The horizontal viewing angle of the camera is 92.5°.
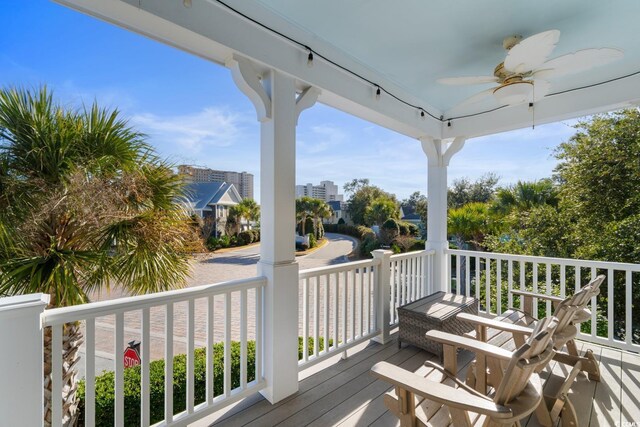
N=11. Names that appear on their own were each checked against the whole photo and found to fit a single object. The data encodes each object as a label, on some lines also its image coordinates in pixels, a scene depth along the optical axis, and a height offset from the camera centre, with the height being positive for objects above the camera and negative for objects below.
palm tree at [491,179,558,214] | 9.08 +0.50
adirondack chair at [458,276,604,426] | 1.67 -0.86
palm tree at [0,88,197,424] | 2.03 +0.00
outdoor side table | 2.92 -1.04
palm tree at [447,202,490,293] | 9.37 -0.31
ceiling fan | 1.93 +1.05
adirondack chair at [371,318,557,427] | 1.14 -0.72
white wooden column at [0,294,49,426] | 1.26 -0.62
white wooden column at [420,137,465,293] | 4.26 +0.17
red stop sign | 3.35 -1.62
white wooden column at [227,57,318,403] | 2.25 -0.10
